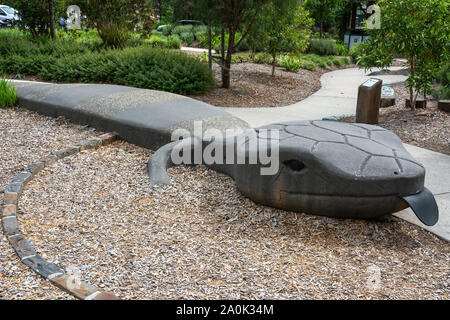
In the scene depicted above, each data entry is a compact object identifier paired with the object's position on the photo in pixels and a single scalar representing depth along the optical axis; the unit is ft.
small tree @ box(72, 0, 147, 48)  40.78
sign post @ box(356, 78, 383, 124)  20.85
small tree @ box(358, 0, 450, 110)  21.86
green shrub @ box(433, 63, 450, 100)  26.67
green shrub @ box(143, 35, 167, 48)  54.03
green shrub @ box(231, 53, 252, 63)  46.33
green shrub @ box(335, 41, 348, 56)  64.30
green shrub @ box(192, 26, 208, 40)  72.87
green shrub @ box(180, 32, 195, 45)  72.33
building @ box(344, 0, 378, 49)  73.65
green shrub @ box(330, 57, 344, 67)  54.80
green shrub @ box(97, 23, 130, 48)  37.78
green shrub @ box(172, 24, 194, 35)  76.04
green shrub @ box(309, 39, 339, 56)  62.85
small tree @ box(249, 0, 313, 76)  30.48
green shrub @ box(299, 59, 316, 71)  48.08
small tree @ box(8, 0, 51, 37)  41.22
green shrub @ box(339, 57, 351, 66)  56.31
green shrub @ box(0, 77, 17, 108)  21.75
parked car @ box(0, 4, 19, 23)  84.29
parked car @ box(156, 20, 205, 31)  83.54
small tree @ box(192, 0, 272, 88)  28.78
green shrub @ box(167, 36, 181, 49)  59.52
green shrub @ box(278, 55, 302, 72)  45.29
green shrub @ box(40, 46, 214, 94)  27.04
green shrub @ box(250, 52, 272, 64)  46.22
